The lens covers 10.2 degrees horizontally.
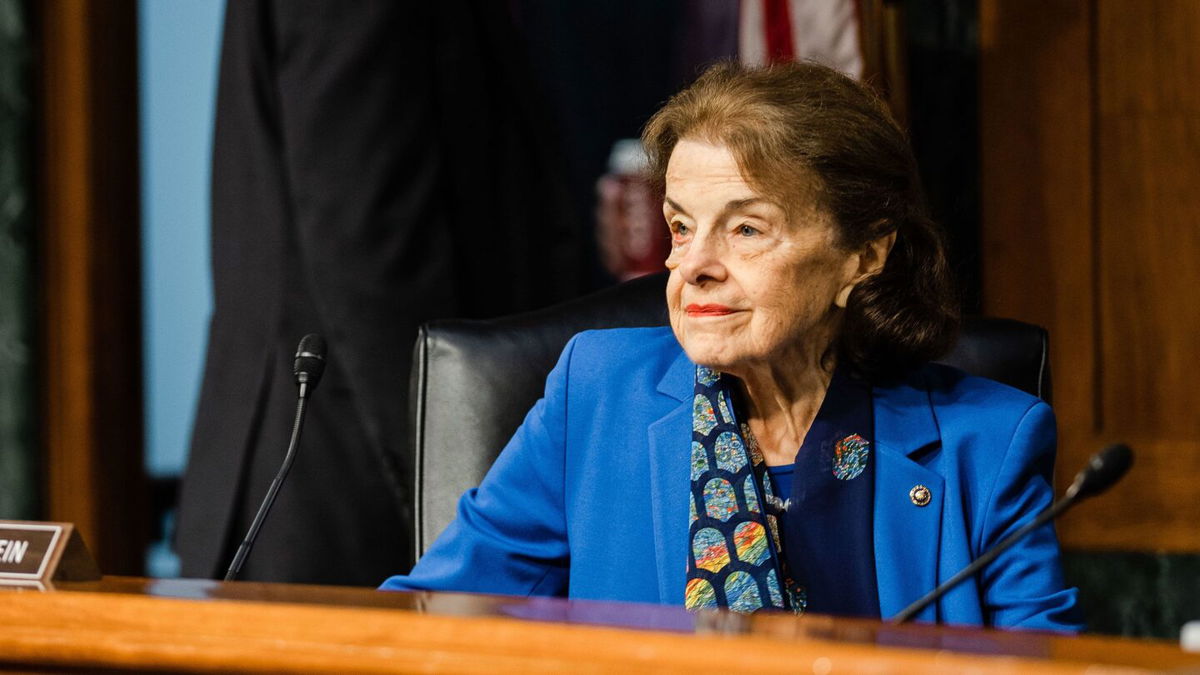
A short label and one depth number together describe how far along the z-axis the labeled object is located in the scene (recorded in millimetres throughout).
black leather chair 5417
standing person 5748
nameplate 4984
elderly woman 5282
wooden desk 4593
